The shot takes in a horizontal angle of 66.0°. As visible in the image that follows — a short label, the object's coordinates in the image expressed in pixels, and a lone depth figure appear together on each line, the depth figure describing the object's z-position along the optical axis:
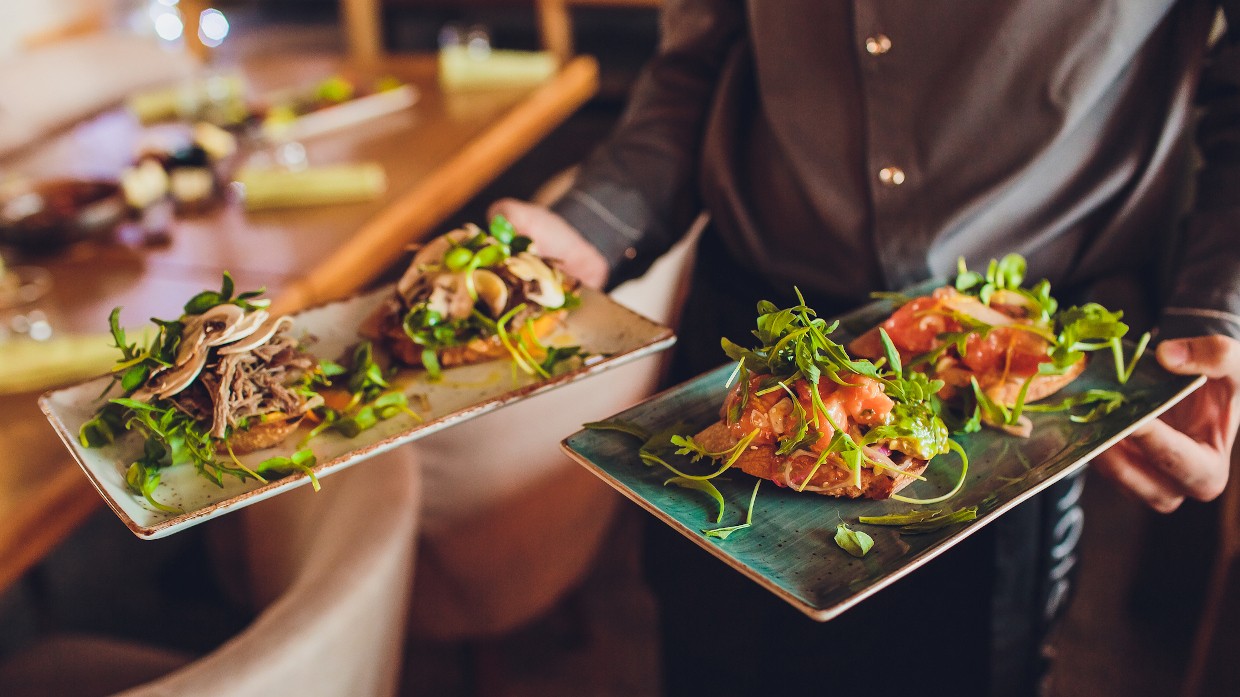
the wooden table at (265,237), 1.57
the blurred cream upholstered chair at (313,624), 1.16
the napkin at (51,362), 1.76
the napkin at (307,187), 2.58
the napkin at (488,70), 3.62
